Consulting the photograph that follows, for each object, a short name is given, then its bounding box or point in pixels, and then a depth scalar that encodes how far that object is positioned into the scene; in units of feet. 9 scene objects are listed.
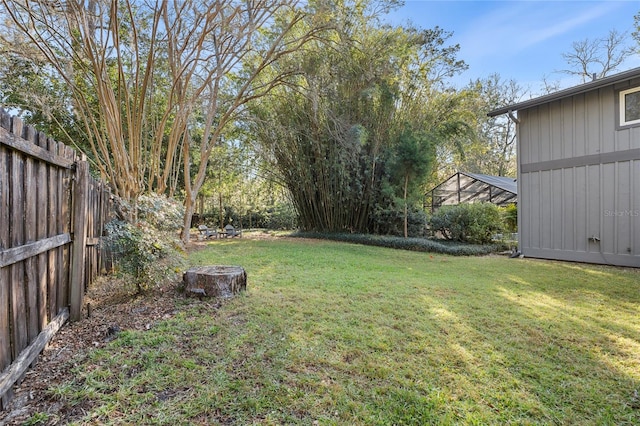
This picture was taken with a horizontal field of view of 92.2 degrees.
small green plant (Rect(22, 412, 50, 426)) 4.70
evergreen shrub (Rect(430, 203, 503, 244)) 25.85
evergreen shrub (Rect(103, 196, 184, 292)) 9.69
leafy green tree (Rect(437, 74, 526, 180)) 39.12
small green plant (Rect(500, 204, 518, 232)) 27.94
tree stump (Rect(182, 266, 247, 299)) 10.14
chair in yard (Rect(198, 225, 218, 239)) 32.73
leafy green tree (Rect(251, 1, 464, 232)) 24.77
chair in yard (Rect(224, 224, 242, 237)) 34.53
